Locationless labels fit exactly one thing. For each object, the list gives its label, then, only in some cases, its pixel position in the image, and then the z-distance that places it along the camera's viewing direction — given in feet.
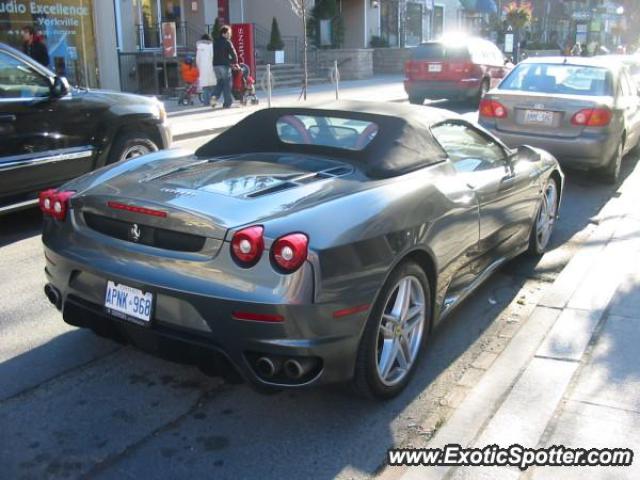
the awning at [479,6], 137.39
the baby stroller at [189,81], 57.67
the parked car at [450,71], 59.36
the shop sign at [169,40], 61.57
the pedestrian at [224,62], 54.34
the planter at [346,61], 93.35
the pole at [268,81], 54.60
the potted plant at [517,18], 119.14
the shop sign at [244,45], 64.90
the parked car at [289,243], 9.98
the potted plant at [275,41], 88.02
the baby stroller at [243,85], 58.23
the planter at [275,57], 82.53
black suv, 20.65
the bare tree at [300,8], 63.03
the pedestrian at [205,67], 56.29
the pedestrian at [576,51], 108.06
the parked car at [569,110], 27.78
